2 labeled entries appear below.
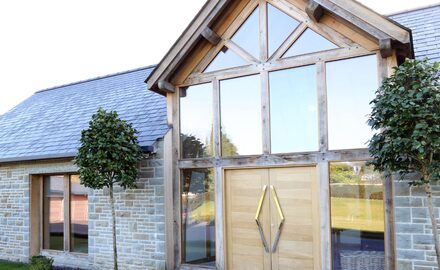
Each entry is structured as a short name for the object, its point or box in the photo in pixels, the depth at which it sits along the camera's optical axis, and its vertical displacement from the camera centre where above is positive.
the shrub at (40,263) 9.21 -2.12
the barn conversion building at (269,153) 6.70 +0.27
